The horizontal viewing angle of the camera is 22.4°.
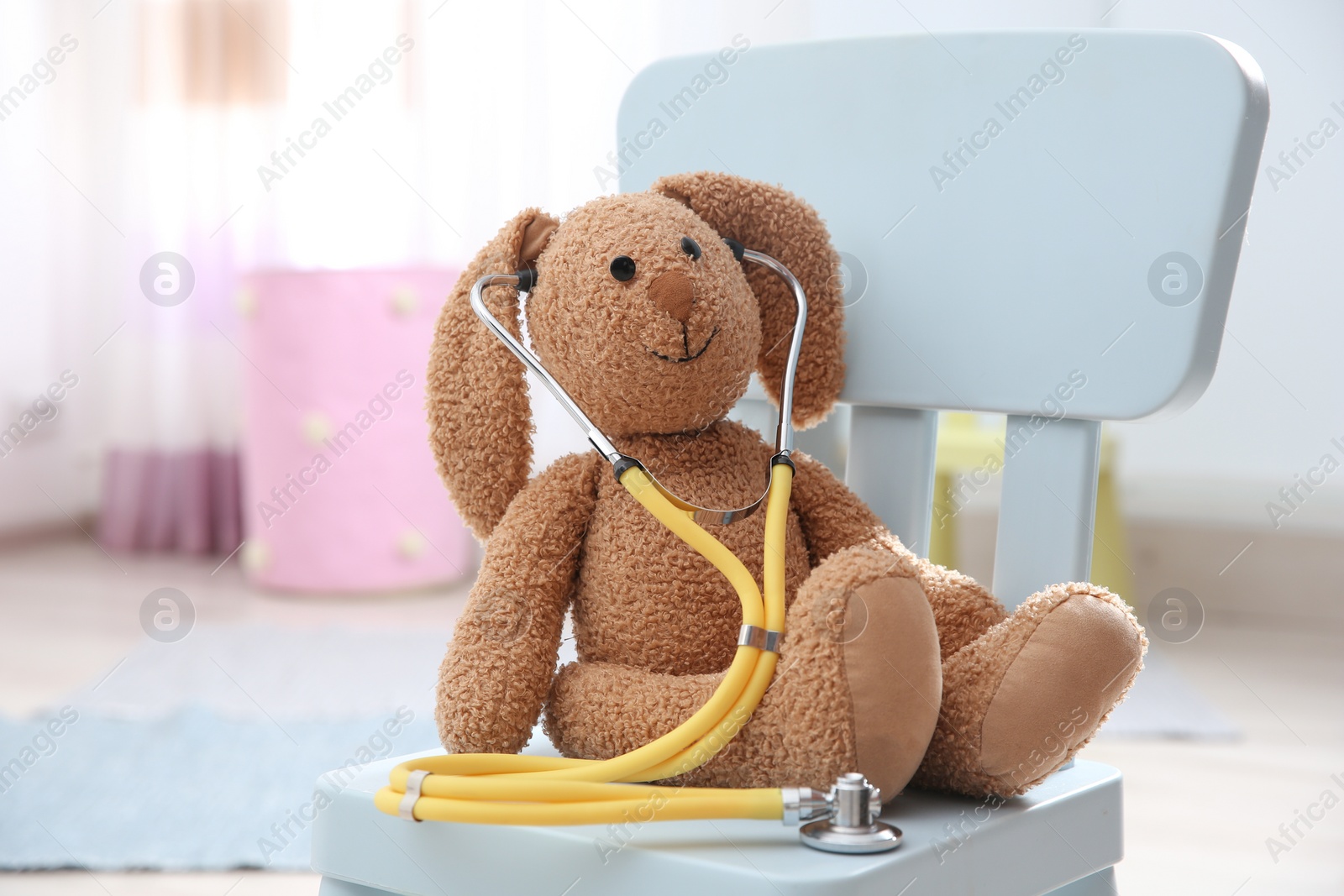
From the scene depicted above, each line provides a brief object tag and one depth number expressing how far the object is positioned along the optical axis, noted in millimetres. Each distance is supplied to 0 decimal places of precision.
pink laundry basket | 3853
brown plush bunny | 1557
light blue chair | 1597
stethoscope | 1538
